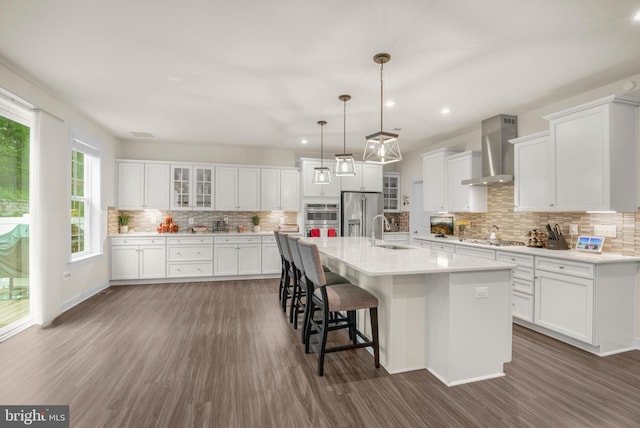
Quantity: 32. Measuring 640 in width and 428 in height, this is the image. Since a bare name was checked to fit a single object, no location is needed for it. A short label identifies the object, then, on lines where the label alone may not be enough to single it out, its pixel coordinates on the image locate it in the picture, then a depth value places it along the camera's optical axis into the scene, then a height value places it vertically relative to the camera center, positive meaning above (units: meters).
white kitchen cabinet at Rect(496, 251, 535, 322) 3.53 -0.81
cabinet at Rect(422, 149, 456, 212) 5.51 +0.63
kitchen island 2.39 -0.81
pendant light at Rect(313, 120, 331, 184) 4.32 +0.53
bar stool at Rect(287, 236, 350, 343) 3.09 -0.68
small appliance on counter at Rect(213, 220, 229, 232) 6.51 -0.26
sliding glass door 3.25 -0.07
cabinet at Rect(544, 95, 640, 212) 3.05 +0.61
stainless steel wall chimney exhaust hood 4.42 +0.95
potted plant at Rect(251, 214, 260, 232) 6.64 -0.20
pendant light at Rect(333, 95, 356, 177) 3.68 +0.59
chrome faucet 6.39 -0.35
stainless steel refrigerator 6.64 +0.04
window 4.66 +0.20
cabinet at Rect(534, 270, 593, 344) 2.99 -0.91
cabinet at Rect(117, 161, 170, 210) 5.83 +0.52
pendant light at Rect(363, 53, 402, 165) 2.78 +0.67
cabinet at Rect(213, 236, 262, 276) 6.06 -0.82
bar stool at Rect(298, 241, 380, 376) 2.53 -0.71
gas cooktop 4.29 -0.40
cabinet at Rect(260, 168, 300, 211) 6.49 +0.50
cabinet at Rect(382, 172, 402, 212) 7.32 +0.54
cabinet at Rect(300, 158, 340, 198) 6.48 +0.61
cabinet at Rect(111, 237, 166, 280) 5.61 -0.81
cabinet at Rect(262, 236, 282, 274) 6.27 -0.86
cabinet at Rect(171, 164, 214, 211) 6.09 +0.51
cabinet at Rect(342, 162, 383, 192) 6.72 +0.74
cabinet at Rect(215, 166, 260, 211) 6.27 +0.50
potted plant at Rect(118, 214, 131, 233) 5.87 -0.17
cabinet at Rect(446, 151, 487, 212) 4.98 +0.43
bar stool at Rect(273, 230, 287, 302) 4.07 -0.82
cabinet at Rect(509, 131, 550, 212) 3.75 +0.52
